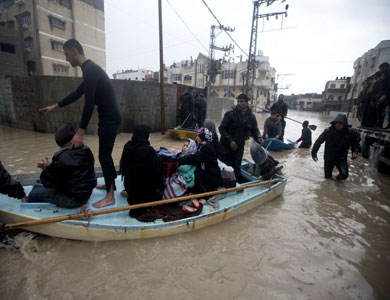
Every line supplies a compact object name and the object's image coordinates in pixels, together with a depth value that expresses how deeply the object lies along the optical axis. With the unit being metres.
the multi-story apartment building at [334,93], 41.81
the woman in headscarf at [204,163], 3.03
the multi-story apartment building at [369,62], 21.59
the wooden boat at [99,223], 2.31
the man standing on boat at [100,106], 2.35
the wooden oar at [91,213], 2.15
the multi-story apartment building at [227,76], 44.22
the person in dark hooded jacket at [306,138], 8.70
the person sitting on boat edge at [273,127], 7.52
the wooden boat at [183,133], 8.27
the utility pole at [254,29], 16.19
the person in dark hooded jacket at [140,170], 2.48
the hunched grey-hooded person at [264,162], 4.14
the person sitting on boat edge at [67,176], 2.28
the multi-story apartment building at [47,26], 21.11
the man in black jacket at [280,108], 8.46
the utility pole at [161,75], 8.45
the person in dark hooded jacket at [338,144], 4.78
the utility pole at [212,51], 22.31
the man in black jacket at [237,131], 4.29
